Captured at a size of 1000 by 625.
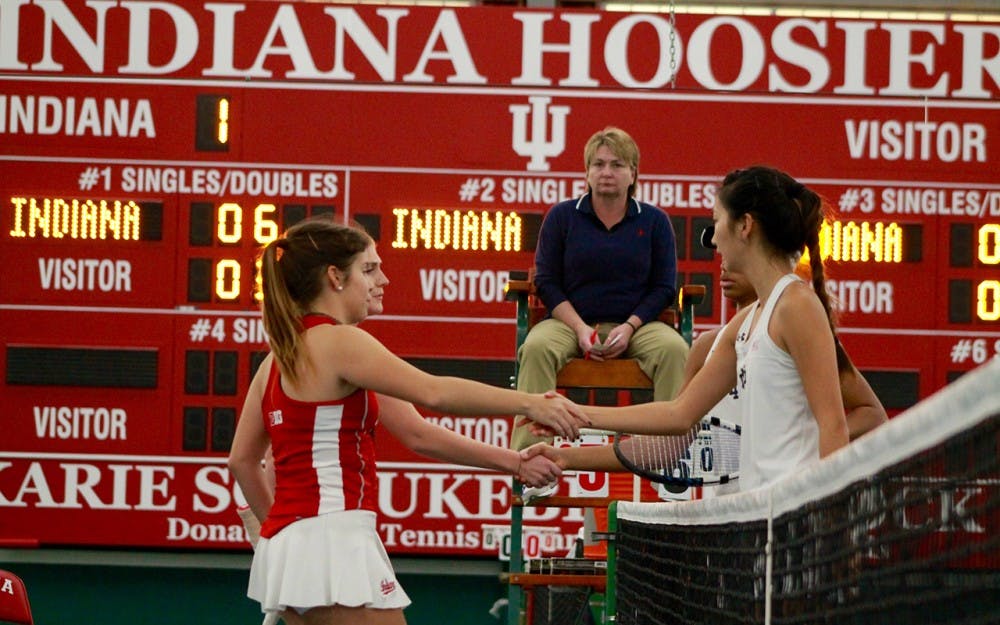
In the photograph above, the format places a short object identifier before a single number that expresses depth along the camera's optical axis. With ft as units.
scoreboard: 50.66
